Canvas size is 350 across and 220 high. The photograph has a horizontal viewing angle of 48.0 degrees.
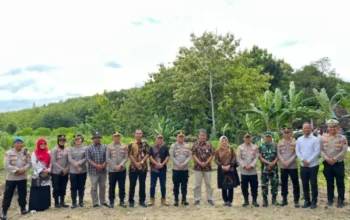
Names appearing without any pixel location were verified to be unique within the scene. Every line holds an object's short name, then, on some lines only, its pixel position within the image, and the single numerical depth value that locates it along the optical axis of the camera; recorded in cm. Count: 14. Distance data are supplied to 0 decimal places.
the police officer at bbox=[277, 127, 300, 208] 722
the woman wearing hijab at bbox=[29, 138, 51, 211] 721
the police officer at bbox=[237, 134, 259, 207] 729
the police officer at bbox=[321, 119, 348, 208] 695
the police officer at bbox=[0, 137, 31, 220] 697
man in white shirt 701
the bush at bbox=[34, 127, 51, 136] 2892
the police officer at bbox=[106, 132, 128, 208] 744
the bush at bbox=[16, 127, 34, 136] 2927
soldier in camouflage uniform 734
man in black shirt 751
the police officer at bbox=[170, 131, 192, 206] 754
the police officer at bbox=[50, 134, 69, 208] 741
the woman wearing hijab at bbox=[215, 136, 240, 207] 731
